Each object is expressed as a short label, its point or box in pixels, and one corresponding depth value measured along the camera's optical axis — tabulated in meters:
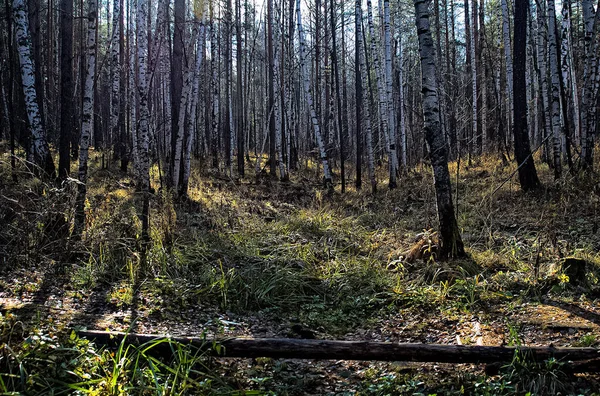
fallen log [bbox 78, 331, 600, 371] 3.20
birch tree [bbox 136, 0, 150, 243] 6.98
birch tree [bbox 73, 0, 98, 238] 6.89
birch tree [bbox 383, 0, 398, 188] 13.45
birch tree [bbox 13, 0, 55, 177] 7.39
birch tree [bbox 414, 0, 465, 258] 5.92
